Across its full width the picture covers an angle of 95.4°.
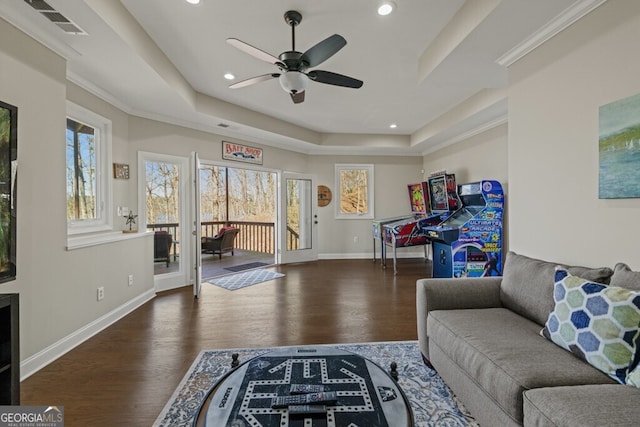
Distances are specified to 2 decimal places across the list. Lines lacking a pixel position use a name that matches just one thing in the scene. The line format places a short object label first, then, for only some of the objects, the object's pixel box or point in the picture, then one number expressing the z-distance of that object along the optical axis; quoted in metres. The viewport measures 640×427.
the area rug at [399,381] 1.72
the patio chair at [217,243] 7.13
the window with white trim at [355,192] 7.19
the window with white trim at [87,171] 3.21
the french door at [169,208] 4.41
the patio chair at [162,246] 4.95
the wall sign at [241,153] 5.30
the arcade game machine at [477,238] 4.26
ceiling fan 2.22
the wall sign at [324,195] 7.07
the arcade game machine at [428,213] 5.24
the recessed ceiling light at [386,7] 2.33
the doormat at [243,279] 4.72
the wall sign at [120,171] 3.78
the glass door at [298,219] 6.47
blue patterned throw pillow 1.28
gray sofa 1.12
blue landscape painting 1.72
